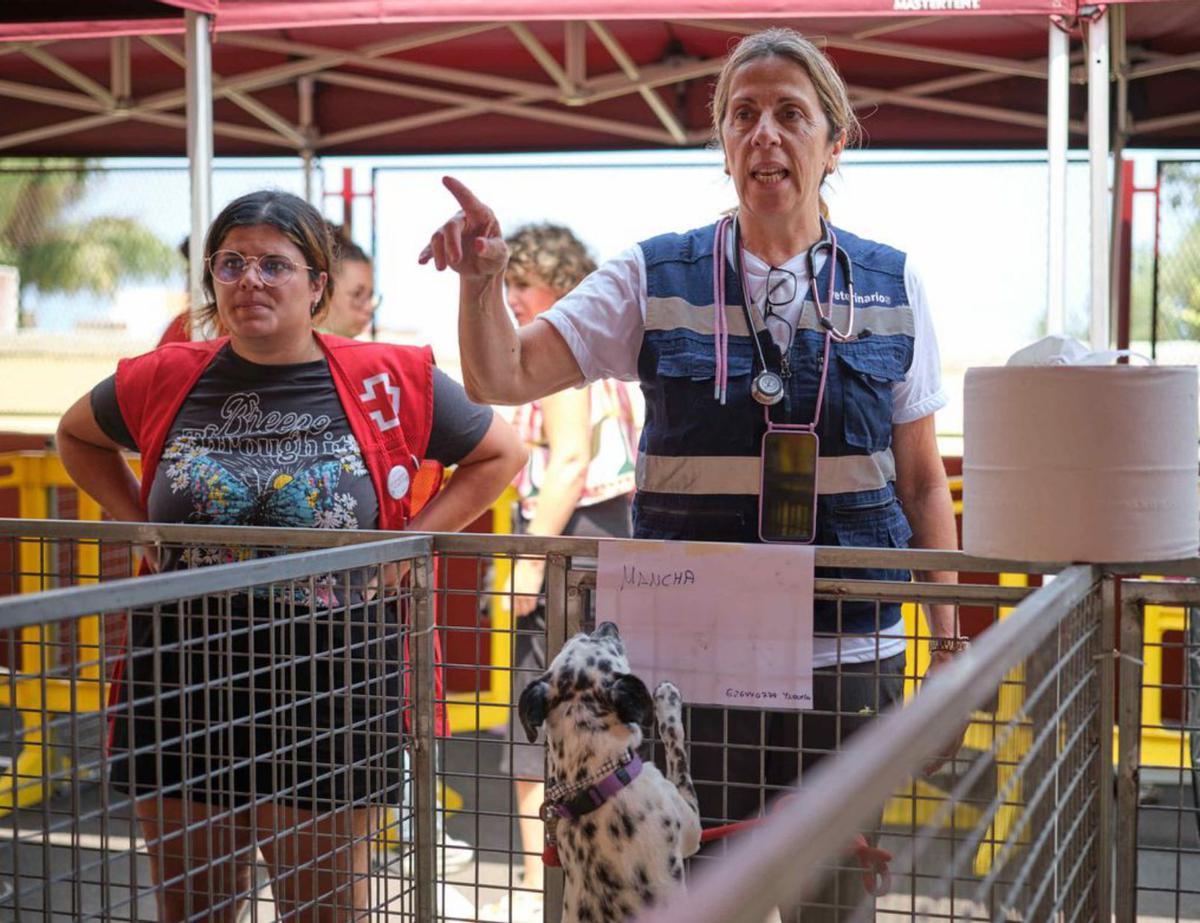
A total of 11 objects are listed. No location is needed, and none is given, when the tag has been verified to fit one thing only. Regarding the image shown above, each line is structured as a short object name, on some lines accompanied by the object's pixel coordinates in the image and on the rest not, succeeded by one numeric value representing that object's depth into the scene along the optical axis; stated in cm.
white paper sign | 191
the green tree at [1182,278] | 732
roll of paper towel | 170
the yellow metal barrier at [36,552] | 568
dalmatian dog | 189
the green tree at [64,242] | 961
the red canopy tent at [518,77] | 477
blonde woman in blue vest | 207
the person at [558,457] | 421
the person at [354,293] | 485
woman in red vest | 201
